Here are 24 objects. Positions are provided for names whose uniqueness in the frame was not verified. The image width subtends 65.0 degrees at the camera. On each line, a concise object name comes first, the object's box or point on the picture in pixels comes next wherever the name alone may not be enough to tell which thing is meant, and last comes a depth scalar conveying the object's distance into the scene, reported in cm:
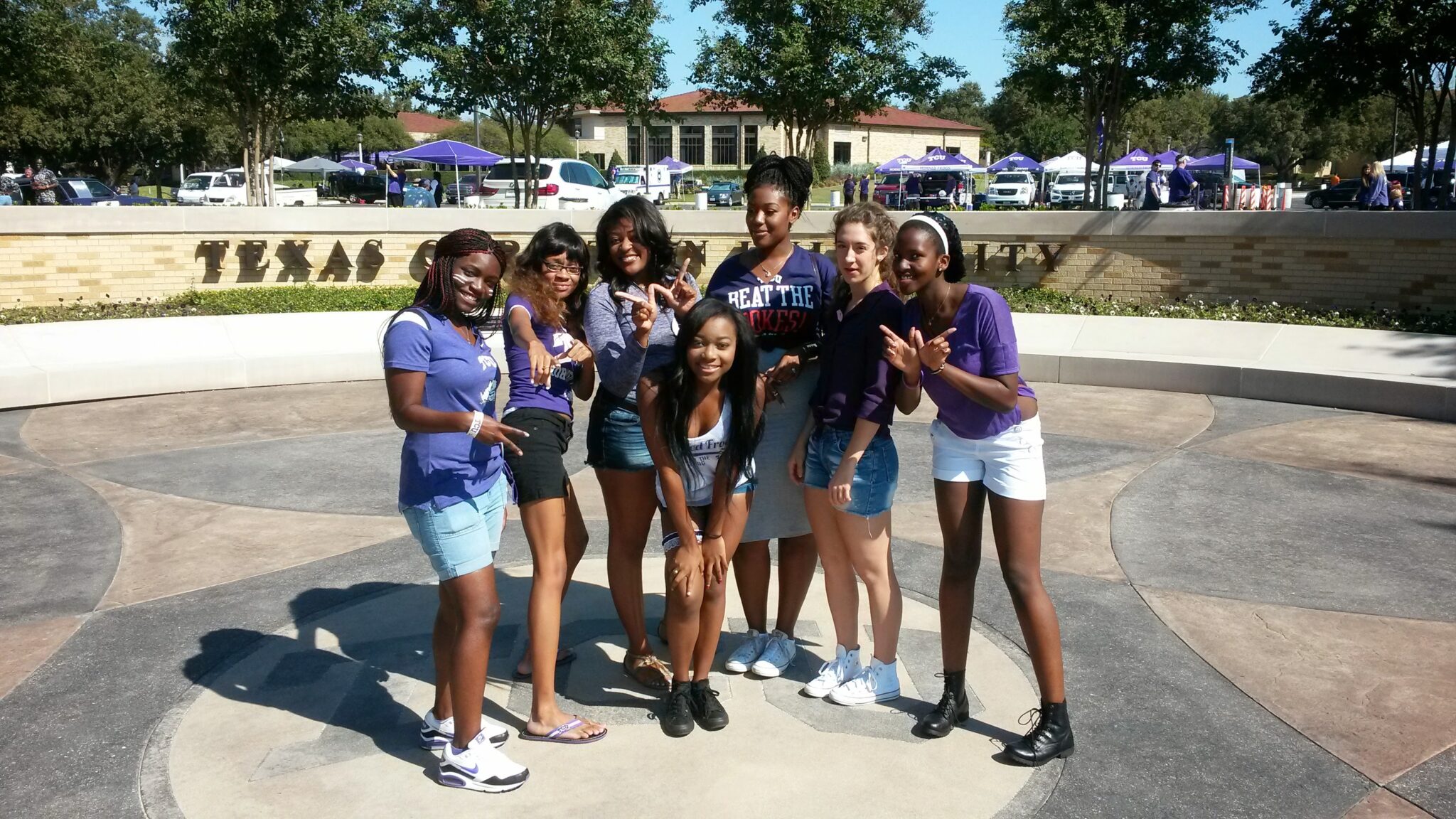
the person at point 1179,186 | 2808
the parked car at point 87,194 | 3102
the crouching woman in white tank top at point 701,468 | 376
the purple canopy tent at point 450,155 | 3741
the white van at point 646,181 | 3762
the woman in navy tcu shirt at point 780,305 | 416
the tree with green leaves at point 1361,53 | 1712
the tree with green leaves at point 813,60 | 2300
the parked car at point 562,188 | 2670
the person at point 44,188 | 2742
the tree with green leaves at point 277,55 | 1858
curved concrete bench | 952
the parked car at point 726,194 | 4271
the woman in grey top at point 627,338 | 393
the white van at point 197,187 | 3622
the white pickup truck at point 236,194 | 3544
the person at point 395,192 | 3166
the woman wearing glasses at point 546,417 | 385
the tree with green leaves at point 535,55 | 1908
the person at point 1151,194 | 2330
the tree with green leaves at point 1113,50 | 1847
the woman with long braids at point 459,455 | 338
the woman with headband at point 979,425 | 362
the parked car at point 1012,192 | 4122
